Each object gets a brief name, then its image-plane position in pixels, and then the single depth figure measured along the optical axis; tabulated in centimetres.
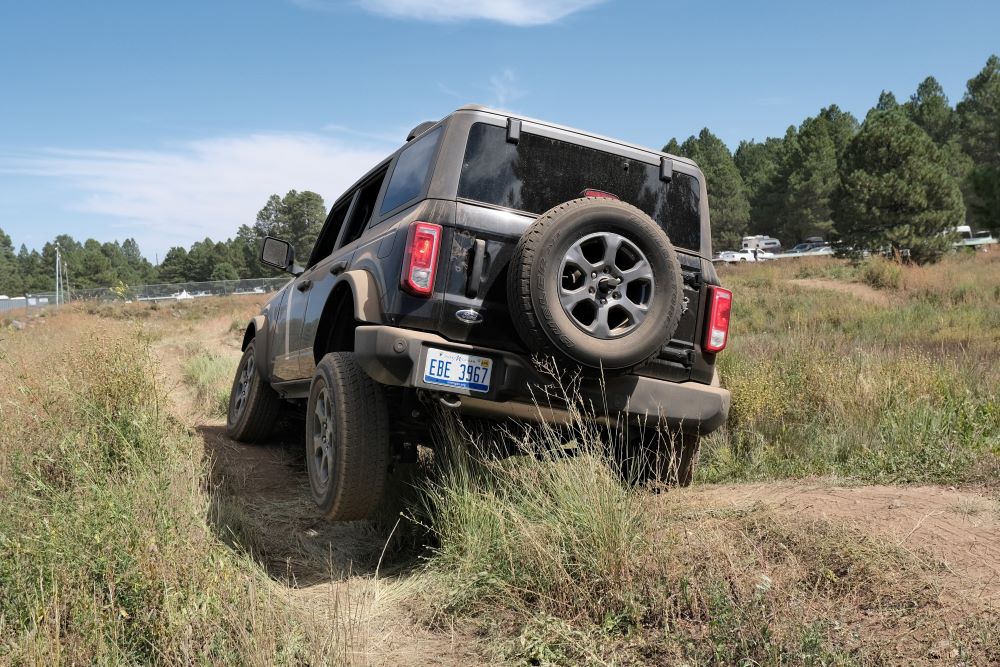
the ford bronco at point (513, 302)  345
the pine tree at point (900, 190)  2856
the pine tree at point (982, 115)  5778
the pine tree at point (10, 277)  11844
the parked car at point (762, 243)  5532
